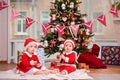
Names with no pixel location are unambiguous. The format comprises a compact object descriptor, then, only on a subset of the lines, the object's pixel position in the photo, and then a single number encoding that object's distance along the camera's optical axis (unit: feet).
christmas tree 16.44
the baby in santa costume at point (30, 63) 11.99
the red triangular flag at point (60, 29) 16.14
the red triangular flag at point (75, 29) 16.11
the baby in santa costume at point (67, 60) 12.59
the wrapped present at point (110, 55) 18.20
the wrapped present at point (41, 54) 14.65
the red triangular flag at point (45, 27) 16.56
